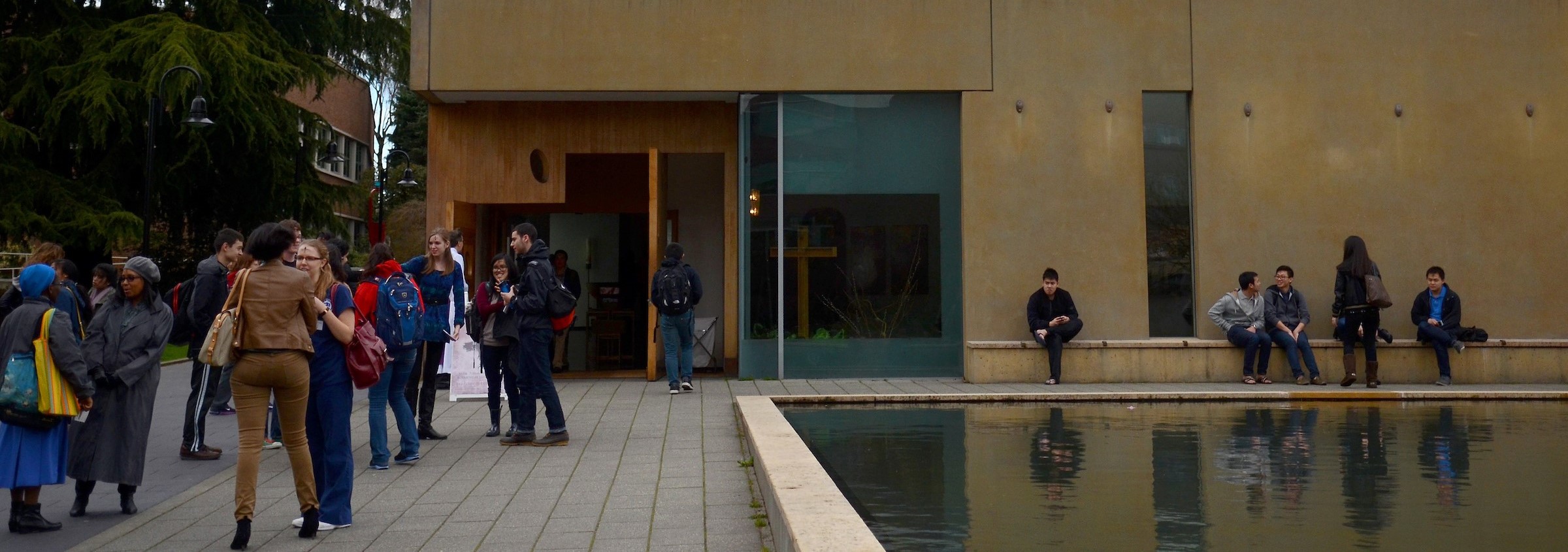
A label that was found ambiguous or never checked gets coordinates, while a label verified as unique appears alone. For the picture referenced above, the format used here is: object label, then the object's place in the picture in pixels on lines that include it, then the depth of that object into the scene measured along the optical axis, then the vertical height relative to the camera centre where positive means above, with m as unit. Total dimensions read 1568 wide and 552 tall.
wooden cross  15.18 +0.40
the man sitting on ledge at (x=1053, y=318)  14.25 -0.16
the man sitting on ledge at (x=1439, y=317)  14.47 -0.17
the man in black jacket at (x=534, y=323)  9.05 -0.12
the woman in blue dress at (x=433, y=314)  9.41 -0.05
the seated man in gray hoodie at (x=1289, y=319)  14.40 -0.19
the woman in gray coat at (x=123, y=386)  6.68 -0.42
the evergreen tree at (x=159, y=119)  22.22 +3.58
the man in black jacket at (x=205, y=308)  8.88 +0.00
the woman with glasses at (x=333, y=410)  6.23 -0.52
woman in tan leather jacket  5.81 -0.23
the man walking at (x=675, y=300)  13.23 +0.07
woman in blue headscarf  6.26 -0.67
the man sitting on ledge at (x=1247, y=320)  14.34 -0.20
